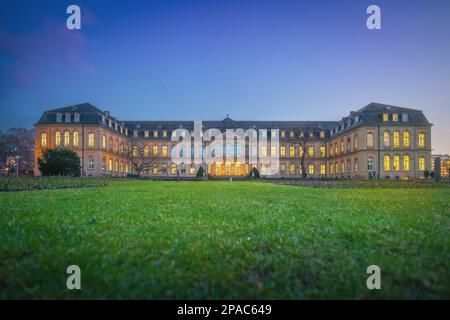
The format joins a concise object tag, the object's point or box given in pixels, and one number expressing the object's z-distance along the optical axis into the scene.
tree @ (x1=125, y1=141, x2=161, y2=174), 55.95
